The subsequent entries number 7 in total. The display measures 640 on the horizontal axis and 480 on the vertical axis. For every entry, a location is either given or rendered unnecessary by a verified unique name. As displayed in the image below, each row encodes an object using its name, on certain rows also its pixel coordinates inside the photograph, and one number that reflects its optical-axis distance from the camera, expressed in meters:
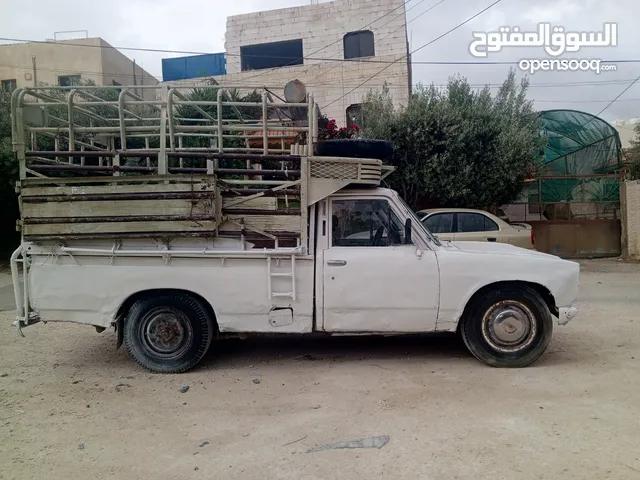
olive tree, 11.17
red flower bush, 10.86
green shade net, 13.68
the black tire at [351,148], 4.95
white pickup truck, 4.69
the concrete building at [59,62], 24.45
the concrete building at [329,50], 20.64
